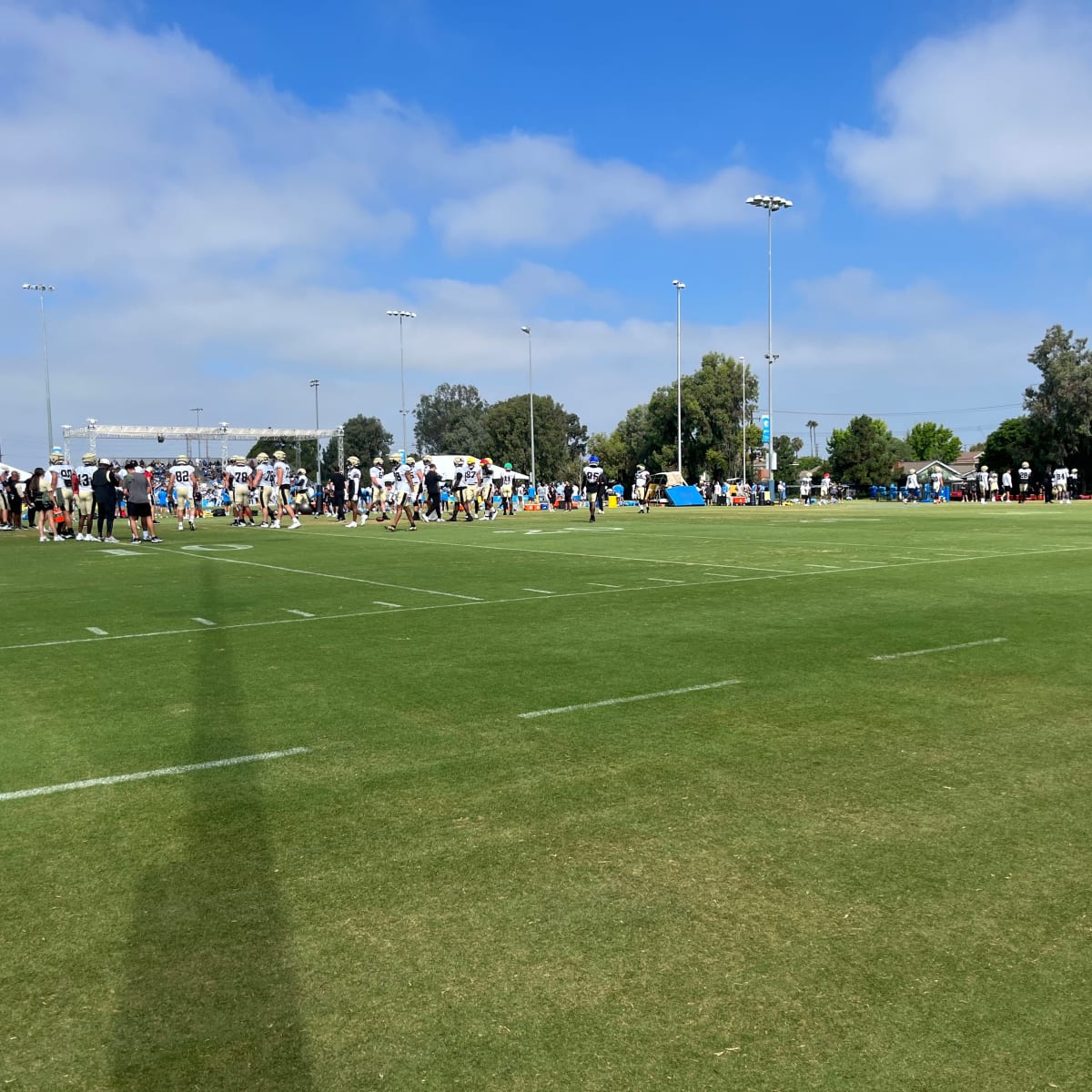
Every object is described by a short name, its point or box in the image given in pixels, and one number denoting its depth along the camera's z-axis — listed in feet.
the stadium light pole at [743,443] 283.44
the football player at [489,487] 117.29
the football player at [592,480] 111.80
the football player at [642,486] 152.65
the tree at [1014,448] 257.55
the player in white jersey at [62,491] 89.51
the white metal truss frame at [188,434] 276.82
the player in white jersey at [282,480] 105.09
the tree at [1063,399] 241.55
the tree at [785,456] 341.19
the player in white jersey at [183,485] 99.23
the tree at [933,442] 532.73
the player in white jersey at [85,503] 86.15
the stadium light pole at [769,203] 184.96
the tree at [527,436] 370.32
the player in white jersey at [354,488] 110.32
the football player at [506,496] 140.15
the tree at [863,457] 318.04
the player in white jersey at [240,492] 108.47
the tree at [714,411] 294.87
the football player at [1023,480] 174.19
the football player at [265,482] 105.40
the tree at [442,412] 468.34
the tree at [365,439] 472.03
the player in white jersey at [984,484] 192.54
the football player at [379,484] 112.68
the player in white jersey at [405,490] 94.94
